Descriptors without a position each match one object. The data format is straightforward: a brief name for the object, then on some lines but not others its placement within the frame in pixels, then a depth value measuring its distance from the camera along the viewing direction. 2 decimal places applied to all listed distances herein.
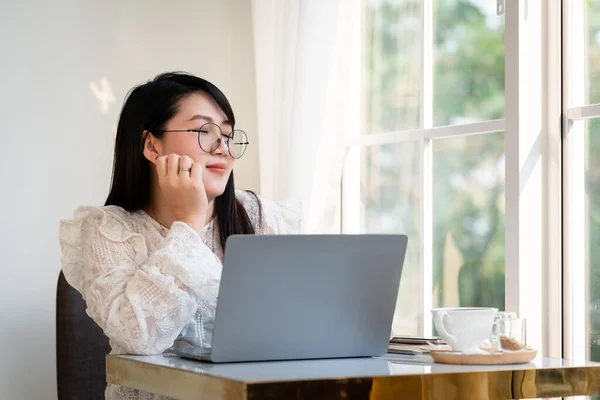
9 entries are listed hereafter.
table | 2.26
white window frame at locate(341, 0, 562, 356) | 3.35
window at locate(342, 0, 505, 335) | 3.58
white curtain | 4.08
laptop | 2.46
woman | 2.81
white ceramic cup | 2.55
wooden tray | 2.50
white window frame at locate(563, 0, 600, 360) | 3.31
